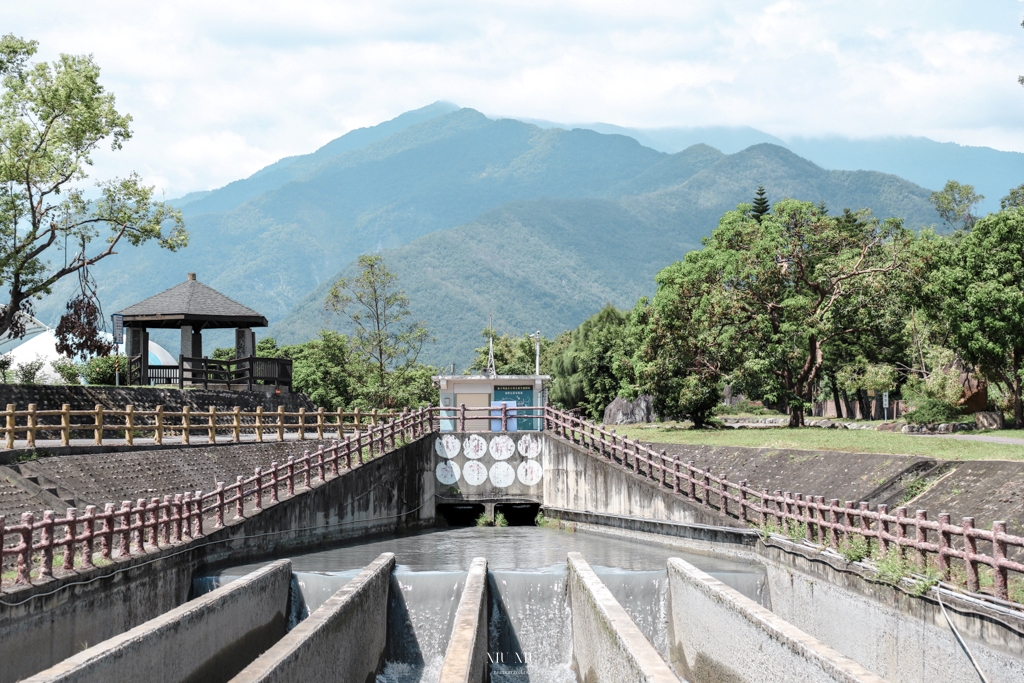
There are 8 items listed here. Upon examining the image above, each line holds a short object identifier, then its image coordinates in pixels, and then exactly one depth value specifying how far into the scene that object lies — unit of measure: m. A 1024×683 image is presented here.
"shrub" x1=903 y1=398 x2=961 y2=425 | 38.84
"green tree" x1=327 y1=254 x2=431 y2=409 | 65.06
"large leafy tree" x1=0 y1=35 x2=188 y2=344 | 29.73
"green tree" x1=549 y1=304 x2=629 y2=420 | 75.12
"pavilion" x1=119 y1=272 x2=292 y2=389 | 43.25
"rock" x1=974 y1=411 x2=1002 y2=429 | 37.56
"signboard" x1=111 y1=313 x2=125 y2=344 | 39.97
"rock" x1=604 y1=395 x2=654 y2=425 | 75.88
